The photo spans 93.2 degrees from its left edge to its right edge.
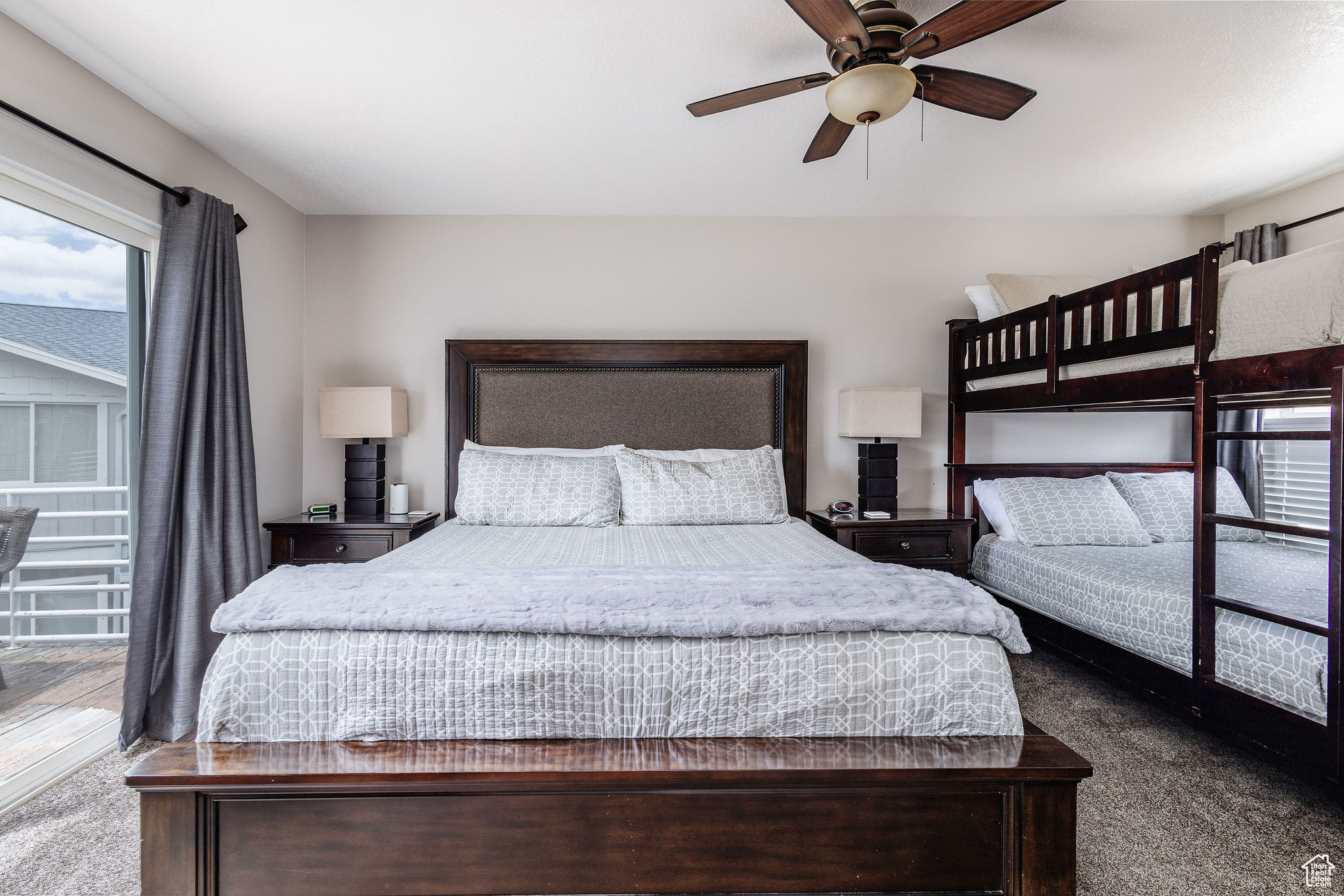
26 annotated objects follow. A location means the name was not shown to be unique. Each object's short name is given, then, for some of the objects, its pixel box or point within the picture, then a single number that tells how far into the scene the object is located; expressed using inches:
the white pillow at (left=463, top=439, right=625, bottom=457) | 131.2
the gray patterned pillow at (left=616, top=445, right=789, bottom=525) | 119.3
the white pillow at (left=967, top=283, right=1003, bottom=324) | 132.0
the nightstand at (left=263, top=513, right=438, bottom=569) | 121.6
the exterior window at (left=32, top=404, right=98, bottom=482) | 84.3
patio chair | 79.1
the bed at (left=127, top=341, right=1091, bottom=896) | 51.7
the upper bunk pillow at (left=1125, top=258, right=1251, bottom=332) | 84.4
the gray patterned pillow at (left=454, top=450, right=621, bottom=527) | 118.6
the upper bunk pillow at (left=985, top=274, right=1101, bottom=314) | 129.2
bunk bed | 70.7
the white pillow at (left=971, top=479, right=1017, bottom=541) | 131.2
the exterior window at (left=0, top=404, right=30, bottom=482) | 79.2
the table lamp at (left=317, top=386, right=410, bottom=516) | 129.5
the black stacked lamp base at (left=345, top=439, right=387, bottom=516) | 132.2
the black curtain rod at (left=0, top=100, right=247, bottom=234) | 73.5
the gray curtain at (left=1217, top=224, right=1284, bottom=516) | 129.0
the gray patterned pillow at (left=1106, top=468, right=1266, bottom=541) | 126.0
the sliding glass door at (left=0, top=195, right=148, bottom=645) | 81.0
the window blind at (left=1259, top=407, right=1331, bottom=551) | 125.5
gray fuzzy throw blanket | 56.7
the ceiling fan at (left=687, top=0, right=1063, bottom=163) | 60.1
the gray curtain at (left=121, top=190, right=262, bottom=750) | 90.7
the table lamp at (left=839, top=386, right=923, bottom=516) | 134.0
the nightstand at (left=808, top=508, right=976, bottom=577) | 125.7
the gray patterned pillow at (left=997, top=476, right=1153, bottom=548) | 124.6
